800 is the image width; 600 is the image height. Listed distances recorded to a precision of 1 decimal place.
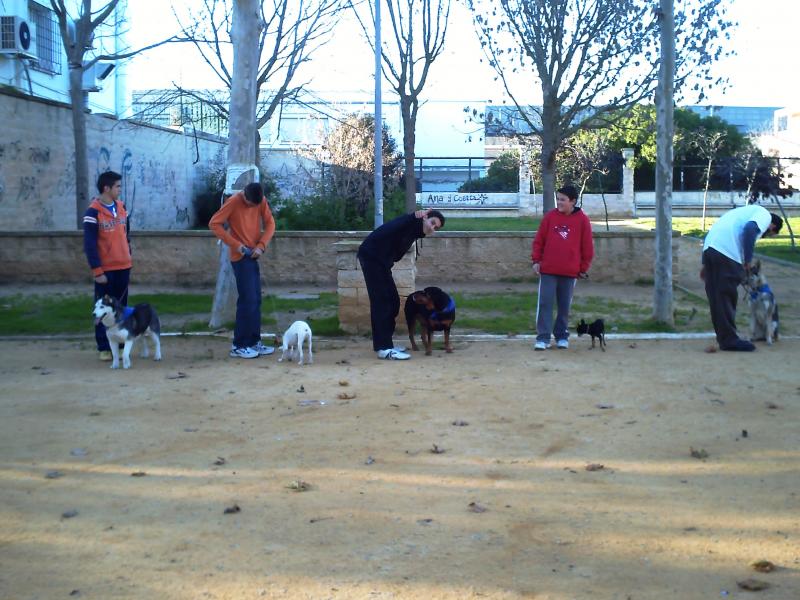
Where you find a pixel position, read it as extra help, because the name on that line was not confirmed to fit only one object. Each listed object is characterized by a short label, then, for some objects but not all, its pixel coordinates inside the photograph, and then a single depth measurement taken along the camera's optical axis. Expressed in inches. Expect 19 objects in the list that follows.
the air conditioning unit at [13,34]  957.8
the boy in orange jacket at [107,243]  367.6
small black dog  390.9
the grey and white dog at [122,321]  357.4
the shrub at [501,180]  1612.9
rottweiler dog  383.9
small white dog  369.4
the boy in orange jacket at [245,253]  385.4
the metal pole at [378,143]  752.3
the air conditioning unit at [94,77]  1035.6
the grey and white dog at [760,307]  401.7
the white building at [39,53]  963.3
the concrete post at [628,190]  1605.6
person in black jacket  381.4
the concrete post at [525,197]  1589.6
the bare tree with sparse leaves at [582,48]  603.2
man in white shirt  382.3
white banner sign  1574.8
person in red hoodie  397.1
